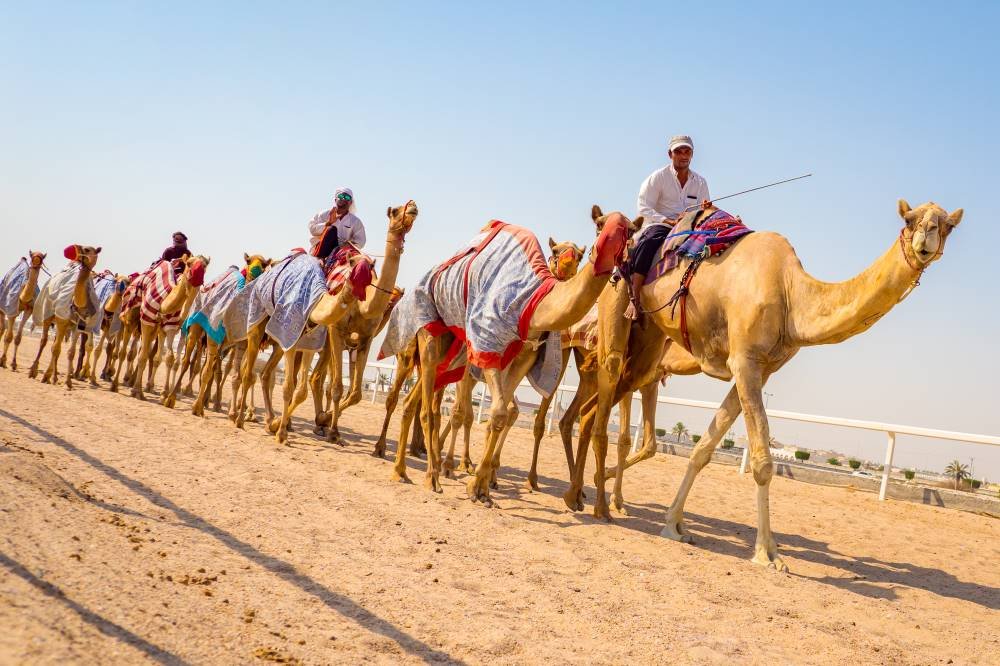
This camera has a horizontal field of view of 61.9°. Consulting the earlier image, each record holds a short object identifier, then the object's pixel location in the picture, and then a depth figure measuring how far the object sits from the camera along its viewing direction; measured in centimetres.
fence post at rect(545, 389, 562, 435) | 1751
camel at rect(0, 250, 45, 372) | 1900
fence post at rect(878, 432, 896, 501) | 1172
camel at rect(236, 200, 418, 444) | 1024
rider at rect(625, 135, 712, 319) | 905
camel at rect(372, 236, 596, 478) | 926
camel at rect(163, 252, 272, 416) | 1358
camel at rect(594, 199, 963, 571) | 630
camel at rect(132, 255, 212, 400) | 1498
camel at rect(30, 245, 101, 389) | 1589
